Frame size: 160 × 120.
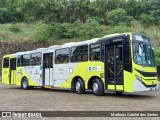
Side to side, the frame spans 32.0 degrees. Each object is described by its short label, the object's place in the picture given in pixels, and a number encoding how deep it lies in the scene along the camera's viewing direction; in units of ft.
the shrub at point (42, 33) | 126.93
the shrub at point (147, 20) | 137.80
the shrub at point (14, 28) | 134.87
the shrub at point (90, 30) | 120.98
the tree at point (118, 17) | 133.13
